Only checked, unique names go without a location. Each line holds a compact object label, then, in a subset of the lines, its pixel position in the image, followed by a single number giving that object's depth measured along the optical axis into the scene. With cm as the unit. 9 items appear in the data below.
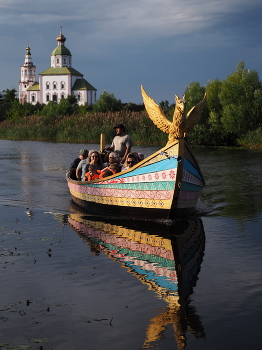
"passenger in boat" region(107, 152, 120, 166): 1298
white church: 12798
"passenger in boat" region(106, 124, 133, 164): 1351
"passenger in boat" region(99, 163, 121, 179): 1276
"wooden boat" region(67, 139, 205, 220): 1091
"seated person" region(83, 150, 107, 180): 1339
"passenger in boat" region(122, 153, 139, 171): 1205
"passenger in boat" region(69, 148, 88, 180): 1551
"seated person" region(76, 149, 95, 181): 1444
